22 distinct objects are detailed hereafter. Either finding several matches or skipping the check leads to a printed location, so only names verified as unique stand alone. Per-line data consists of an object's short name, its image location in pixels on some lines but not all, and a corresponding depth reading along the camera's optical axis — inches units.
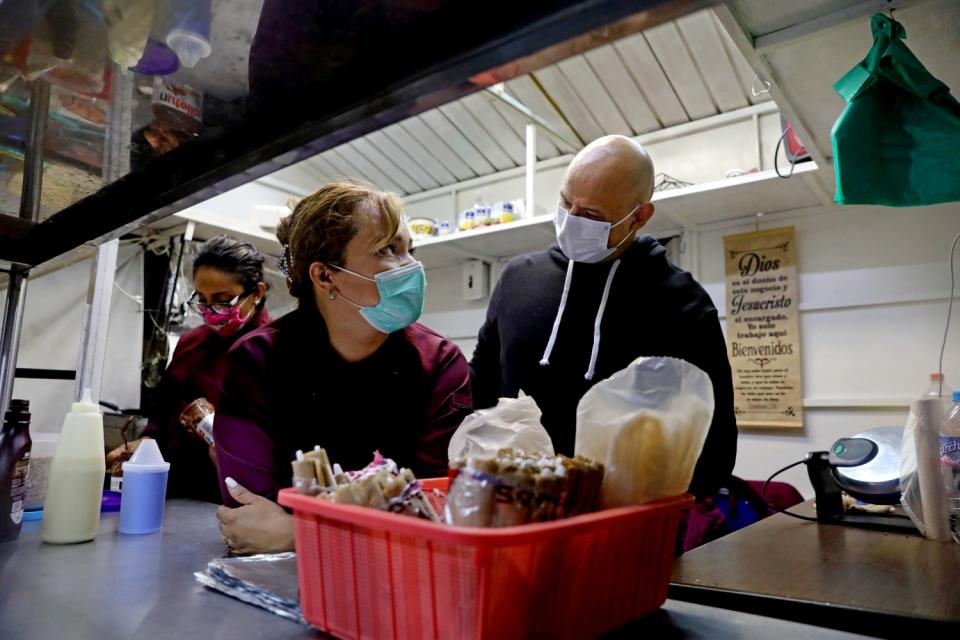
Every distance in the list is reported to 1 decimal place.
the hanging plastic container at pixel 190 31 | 19.8
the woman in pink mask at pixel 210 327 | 75.3
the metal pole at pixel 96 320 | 53.5
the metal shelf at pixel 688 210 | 89.1
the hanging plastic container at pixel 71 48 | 21.4
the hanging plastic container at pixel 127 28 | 20.7
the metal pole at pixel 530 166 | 114.3
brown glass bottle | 36.9
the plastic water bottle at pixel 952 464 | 45.4
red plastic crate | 17.9
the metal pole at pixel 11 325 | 46.6
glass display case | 16.4
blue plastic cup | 39.7
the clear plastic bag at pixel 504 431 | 25.4
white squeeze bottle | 36.5
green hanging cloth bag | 48.9
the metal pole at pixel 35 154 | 25.8
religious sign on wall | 98.3
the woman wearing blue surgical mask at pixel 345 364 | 41.9
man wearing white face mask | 53.1
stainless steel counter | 23.1
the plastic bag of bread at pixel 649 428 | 22.5
